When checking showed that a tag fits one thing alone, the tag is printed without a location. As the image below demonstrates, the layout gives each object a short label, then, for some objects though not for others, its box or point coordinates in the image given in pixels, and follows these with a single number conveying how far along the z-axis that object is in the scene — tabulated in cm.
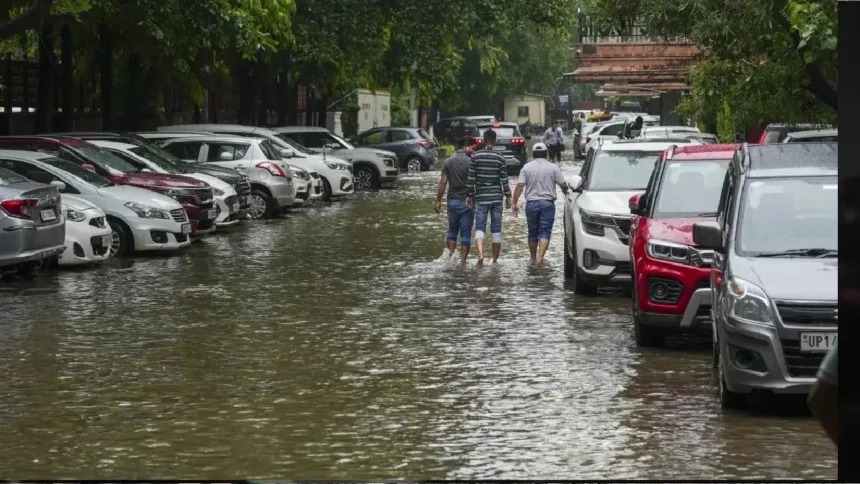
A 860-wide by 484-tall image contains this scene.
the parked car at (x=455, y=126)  7338
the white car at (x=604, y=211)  1702
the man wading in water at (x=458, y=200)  2141
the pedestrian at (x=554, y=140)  5747
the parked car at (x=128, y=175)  2431
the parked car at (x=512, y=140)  5506
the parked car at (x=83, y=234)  2055
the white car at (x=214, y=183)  2594
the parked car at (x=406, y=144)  5294
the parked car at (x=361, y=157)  4241
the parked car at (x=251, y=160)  3067
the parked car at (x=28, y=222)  1830
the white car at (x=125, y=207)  2212
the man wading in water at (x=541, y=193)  2095
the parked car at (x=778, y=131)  2281
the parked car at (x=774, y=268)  1009
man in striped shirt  2088
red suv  1319
